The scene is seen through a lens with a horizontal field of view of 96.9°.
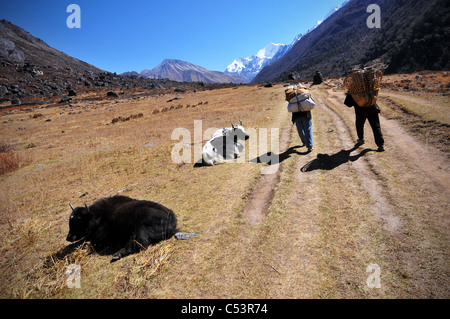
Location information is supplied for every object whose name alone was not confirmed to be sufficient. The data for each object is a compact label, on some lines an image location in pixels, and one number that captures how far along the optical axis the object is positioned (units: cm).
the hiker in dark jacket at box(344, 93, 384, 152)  714
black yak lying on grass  442
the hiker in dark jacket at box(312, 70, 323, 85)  3900
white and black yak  916
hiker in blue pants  809
